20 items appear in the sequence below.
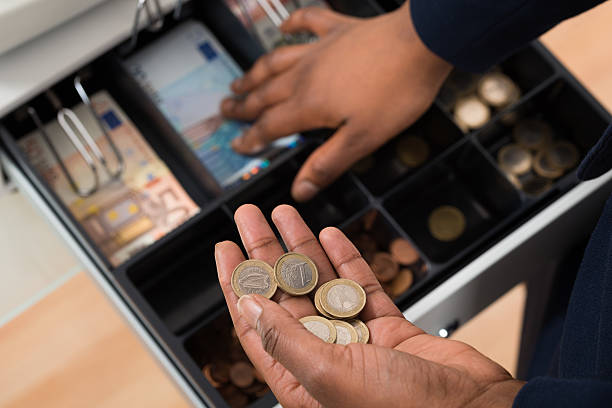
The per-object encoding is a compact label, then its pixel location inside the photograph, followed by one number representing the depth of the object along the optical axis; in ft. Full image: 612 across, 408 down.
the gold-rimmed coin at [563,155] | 2.52
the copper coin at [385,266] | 2.38
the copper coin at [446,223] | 2.53
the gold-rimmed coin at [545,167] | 2.54
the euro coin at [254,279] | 1.93
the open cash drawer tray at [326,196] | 2.23
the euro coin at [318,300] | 1.96
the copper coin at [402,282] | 2.38
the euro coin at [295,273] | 1.96
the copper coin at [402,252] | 2.35
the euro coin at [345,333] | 1.92
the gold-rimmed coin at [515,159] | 2.57
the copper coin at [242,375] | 2.30
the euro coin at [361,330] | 1.93
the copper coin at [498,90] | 2.57
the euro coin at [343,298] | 1.94
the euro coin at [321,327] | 1.90
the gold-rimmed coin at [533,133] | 2.56
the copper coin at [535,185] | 2.54
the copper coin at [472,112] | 2.57
